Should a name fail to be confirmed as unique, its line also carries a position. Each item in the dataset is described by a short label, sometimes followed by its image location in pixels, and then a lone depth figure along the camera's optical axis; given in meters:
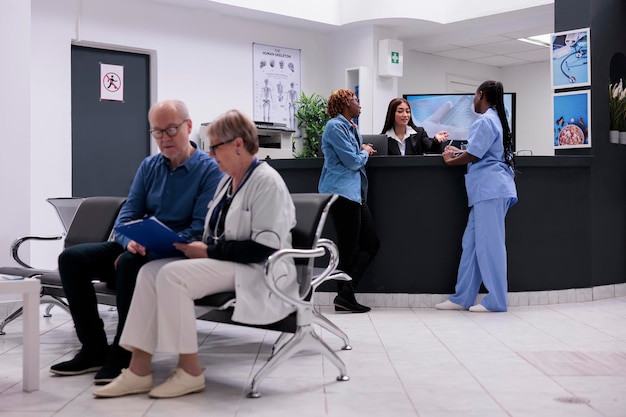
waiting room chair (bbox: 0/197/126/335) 3.87
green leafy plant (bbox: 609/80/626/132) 5.94
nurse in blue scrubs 4.98
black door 7.18
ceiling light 10.13
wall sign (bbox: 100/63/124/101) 7.36
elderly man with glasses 3.08
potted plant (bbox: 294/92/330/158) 8.76
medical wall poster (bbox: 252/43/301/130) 8.55
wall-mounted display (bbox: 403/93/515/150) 9.73
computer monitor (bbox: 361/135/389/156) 5.54
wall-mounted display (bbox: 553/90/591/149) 5.70
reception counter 5.27
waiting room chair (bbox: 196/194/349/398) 2.82
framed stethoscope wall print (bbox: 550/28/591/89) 5.73
